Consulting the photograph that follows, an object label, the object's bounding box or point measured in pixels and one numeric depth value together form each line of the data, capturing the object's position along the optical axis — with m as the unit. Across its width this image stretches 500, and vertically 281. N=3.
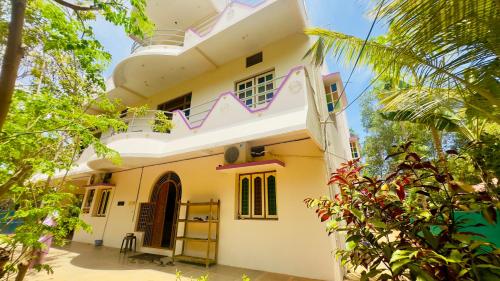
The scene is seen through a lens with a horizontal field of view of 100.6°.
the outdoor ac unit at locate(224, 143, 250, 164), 5.54
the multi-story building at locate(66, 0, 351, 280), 4.84
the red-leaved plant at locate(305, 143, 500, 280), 1.30
